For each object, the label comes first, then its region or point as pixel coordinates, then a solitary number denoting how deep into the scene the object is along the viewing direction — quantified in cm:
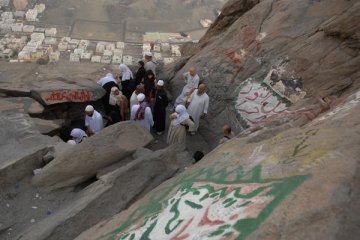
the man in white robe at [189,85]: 1050
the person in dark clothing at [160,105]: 972
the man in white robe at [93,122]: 915
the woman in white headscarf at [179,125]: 885
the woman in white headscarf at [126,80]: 1088
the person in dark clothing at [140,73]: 1076
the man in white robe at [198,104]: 945
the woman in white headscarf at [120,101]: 971
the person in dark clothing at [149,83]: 1045
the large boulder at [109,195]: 637
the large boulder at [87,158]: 779
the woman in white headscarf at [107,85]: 1080
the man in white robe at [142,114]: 916
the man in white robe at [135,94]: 932
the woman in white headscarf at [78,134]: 901
